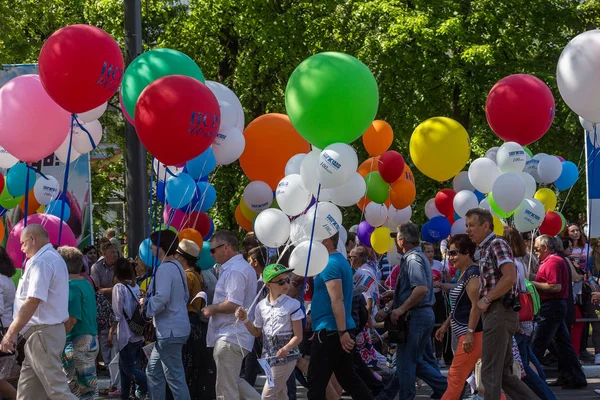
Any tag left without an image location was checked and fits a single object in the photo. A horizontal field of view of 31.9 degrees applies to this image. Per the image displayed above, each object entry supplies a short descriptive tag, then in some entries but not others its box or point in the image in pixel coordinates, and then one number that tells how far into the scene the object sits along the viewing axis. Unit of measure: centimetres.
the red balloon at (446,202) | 1411
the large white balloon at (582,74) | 942
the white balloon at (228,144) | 1053
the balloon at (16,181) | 1178
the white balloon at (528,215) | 1206
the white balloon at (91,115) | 1063
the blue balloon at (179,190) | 1058
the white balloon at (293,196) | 930
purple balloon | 1418
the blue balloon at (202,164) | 1074
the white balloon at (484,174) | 1189
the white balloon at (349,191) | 975
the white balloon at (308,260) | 881
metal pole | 1225
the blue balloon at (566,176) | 1350
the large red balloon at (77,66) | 938
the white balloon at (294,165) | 1024
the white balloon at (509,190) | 1121
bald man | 876
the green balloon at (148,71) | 981
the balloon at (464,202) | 1294
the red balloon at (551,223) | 1350
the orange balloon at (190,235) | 1070
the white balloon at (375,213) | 1343
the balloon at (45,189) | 1223
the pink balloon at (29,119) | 991
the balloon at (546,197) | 1341
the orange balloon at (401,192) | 1277
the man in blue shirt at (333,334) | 898
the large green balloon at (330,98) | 896
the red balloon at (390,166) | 1243
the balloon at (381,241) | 1332
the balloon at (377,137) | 1241
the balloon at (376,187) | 1250
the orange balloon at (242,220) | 1223
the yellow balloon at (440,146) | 1191
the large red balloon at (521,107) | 1113
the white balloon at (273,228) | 921
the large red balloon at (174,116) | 901
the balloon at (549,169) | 1273
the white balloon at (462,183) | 1355
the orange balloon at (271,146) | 1108
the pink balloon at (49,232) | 1073
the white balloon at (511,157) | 1160
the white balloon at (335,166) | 875
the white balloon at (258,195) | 1138
